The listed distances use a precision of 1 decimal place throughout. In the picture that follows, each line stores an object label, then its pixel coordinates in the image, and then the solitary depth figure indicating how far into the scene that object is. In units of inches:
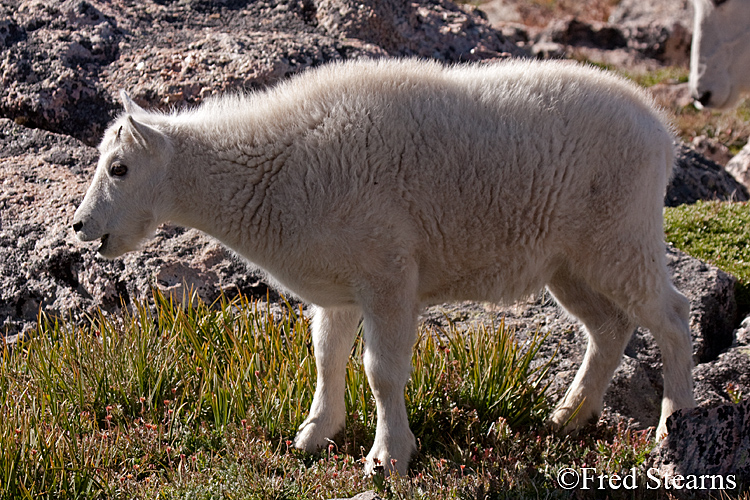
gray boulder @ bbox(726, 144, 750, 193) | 831.1
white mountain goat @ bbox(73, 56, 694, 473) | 357.1
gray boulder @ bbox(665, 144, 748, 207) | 693.3
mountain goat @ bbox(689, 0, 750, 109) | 626.2
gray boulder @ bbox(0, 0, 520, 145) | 551.5
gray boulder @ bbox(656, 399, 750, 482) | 342.6
